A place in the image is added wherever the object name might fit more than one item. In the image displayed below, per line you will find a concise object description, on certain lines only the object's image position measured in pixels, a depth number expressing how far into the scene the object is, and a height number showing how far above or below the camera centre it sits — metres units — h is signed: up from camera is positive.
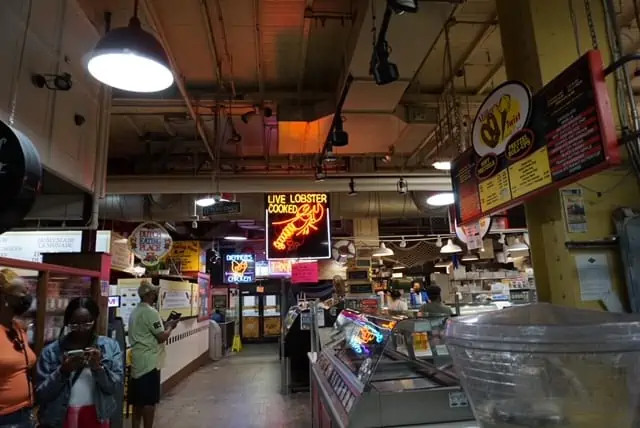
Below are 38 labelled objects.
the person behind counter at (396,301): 9.88 -0.23
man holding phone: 4.71 -0.63
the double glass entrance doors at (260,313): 16.77 -0.66
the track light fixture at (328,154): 6.13 +2.10
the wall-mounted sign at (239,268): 14.78 +1.04
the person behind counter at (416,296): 12.95 -0.16
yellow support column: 2.41 +0.61
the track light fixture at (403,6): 2.69 +1.86
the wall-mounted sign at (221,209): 8.24 +1.77
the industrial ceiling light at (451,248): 9.55 +0.97
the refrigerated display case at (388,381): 2.26 -0.57
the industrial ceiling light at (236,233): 12.95 +2.09
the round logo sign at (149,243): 6.67 +0.93
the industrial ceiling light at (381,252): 10.06 +0.98
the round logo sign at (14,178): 1.80 +0.56
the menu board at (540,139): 1.96 +0.83
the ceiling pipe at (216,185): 6.66 +1.83
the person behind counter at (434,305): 5.55 -0.20
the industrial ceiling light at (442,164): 4.98 +1.51
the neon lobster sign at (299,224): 6.03 +1.06
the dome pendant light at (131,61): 2.52 +1.52
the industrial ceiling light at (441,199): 6.32 +1.41
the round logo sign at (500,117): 2.48 +1.11
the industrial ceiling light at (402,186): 6.92 +1.77
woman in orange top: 2.51 -0.34
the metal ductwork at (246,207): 8.22 +1.86
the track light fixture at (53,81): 3.07 +1.67
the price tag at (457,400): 2.31 -0.61
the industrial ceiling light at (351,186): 6.95 +1.79
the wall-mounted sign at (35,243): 5.31 +0.79
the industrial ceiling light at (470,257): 11.90 +0.93
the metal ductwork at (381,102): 3.52 +2.30
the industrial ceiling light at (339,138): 5.00 +1.88
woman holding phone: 2.76 -0.51
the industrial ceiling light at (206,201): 6.56 +1.54
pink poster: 10.87 +0.57
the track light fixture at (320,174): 6.62 +1.94
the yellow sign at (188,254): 12.33 +1.34
